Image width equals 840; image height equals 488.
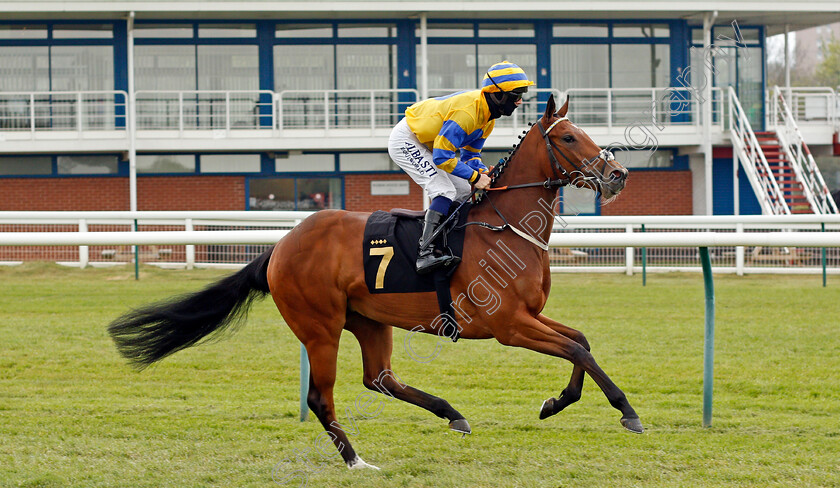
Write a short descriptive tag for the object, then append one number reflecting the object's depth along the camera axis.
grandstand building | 36.12
